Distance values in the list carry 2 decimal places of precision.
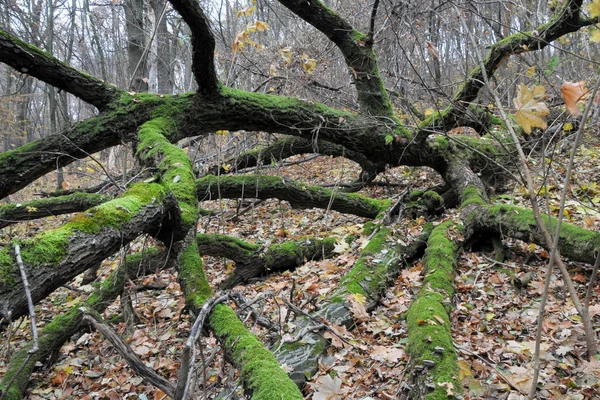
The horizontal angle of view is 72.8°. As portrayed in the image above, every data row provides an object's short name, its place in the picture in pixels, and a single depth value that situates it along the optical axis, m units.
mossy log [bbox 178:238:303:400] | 2.09
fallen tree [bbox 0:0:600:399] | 2.30
